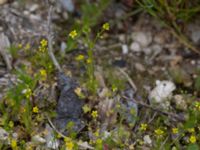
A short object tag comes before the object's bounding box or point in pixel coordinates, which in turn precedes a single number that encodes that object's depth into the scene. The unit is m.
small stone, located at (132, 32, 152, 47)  2.97
